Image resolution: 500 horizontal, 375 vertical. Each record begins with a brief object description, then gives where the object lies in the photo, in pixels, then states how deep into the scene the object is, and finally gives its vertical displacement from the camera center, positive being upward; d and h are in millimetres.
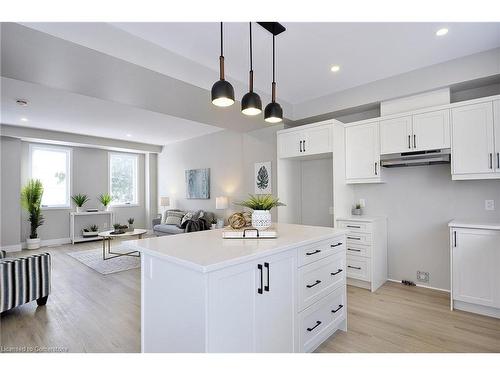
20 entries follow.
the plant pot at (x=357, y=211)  3857 -331
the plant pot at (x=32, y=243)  5953 -1193
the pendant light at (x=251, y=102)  1893 +651
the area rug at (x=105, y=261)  4367 -1311
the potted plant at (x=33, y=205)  5879 -297
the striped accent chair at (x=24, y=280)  2637 -955
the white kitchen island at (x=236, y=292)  1299 -608
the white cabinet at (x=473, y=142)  2686 +496
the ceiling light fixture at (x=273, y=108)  2164 +697
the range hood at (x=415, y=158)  2992 +373
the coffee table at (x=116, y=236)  5074 -910
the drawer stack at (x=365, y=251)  3332 -829
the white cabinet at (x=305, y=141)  3676 +746
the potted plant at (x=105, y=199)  7150 -217
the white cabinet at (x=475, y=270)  2570 -847
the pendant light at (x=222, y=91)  1725 +673
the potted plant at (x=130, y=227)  5580 -797
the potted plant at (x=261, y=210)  2047 -162
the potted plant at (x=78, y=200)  6711 -222
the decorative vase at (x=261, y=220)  2045 -239
